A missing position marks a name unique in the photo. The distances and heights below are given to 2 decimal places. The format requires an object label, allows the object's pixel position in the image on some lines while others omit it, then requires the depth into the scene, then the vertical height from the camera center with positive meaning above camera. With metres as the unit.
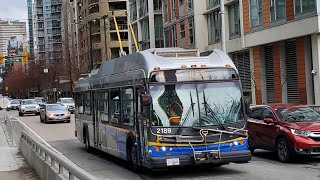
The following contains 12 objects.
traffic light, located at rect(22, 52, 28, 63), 47.34 +3.96
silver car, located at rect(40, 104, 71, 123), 36.00 -1.25
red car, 12.38 -1.06
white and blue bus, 10.50 -0.40
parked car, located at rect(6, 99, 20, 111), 75.56 -1.16
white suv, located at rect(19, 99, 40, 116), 50.84 -1.04
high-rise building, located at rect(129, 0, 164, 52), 52.91 +7.73
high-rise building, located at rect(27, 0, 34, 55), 192.50 +29.60
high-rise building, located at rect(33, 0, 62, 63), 166.12 +25.61
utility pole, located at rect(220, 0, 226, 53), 25.50 +3.73
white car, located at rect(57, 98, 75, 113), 51.12 -0.65
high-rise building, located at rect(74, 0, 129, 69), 96.69 +13.34
